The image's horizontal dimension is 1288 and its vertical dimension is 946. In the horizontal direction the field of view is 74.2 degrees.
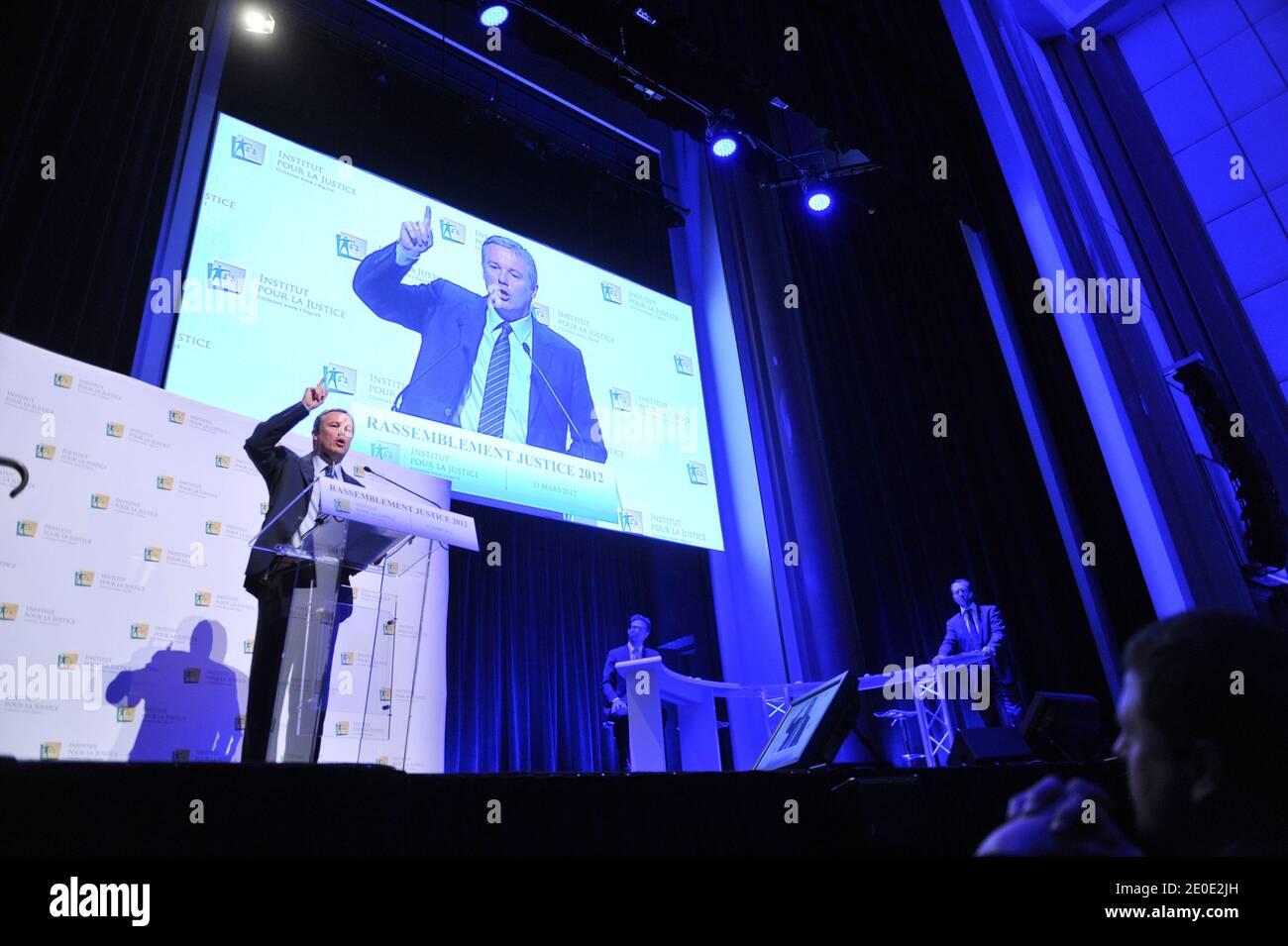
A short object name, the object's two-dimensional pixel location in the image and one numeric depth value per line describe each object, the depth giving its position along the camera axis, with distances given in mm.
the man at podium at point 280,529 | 2254
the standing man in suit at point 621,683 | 4764
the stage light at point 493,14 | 4605
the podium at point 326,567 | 2117
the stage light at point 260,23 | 4473
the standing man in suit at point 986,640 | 4977
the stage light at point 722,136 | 5641
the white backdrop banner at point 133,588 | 2723
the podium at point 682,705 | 3936
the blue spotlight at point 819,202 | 6125
